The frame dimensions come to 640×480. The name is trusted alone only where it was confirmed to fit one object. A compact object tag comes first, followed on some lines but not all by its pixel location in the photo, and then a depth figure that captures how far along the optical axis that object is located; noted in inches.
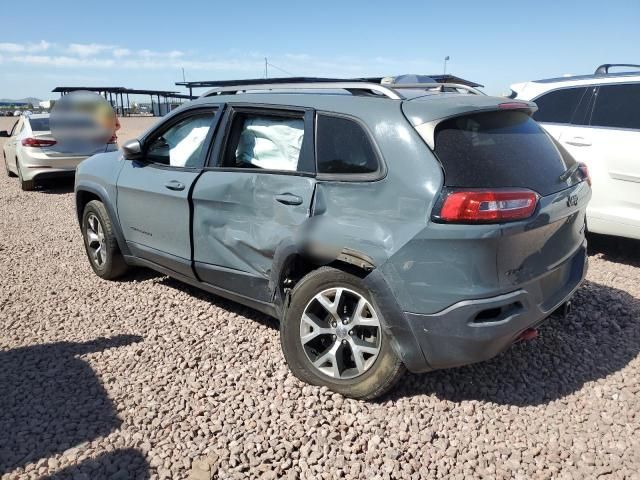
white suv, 201.2
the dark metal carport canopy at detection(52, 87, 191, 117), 1252.3
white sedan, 394.9
